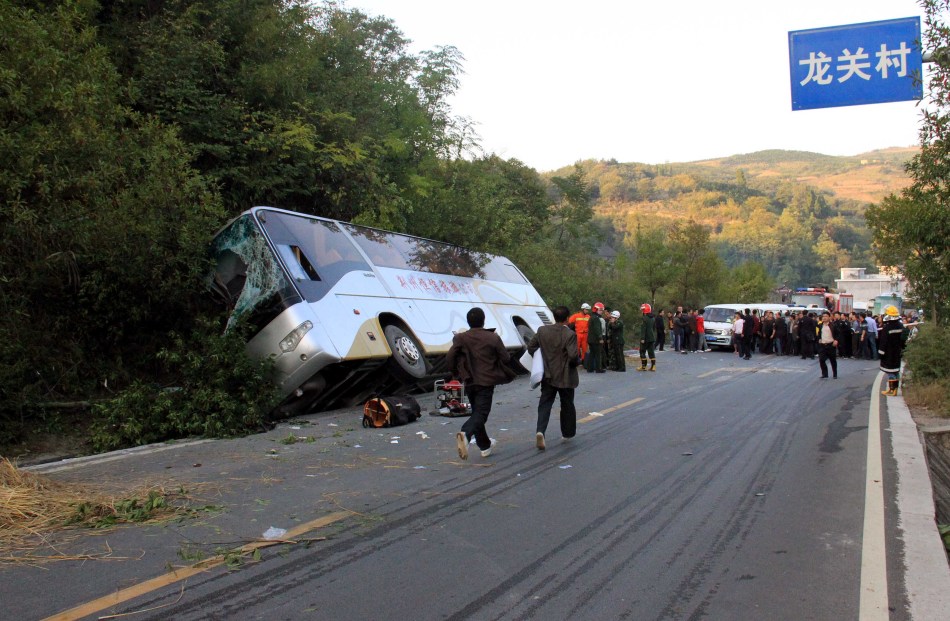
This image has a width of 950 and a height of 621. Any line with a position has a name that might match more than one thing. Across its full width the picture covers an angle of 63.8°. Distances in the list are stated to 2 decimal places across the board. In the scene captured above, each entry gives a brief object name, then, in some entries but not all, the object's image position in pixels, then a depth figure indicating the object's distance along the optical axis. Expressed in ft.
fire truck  139.44
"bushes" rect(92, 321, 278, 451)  29.07
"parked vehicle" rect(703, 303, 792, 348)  99.55
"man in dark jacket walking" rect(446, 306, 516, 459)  25.73
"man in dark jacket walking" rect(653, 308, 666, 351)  92.27
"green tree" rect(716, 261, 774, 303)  191.27
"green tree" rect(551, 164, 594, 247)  170.81
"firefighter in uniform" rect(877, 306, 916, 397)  44.04
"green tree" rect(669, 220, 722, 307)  145.38
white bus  33.71
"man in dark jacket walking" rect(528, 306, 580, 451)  28.78
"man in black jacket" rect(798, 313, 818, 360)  85.10
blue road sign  35.63
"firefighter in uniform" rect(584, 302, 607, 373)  61.41
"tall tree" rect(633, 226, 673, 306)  140.67
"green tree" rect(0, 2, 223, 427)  29.96
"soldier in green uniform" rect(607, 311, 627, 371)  63.62
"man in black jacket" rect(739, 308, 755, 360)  84.69
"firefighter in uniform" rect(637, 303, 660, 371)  64.49
